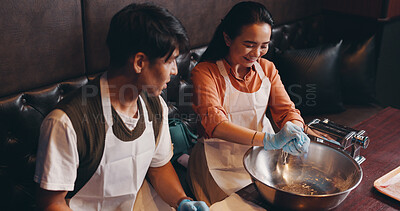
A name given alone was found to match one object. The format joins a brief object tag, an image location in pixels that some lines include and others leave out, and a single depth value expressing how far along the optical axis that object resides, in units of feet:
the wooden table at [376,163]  4.72
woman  6.01
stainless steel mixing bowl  4.94
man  4.17
